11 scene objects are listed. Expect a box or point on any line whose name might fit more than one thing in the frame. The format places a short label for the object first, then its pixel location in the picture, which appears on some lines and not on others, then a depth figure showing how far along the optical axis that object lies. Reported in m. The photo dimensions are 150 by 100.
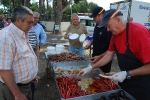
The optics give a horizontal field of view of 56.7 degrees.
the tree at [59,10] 14.95
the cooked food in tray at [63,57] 3.50
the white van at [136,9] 8.77
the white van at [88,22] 13.06
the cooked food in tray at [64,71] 2.64
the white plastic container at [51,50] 4.20
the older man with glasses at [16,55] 1.57
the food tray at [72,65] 3.06
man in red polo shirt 1.59
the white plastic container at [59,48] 4.32
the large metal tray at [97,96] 1.68
